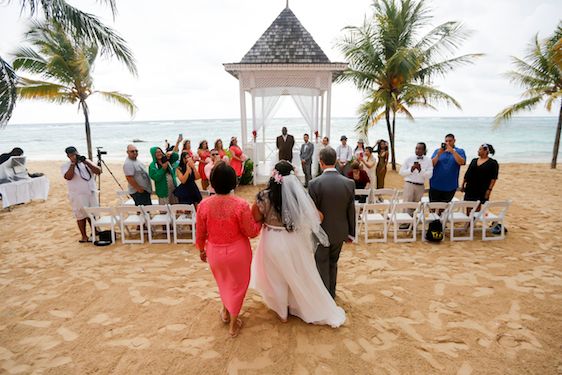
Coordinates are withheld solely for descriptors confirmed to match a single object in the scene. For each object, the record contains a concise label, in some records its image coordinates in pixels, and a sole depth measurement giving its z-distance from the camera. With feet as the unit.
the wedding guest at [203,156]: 28.89
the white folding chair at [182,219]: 20.47
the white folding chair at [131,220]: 20.82
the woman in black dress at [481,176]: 21.01
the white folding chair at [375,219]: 20.91
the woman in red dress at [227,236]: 10.62
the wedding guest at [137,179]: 21.21
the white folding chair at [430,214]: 20.95
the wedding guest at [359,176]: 24.81
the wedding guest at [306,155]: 36.73
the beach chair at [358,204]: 21.39
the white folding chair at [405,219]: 20.66
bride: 10.85
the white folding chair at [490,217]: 20.54
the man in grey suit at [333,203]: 11.90
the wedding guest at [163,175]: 21.79
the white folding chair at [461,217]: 20.85
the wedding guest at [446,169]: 21.25
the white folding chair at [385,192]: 24.29
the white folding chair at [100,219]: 20.62
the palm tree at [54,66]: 38.17
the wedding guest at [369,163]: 27.45
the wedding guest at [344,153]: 32.99
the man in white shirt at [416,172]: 22.52
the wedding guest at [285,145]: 36.58
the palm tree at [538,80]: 45.62
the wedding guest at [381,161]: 29.55
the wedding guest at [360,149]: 29.27
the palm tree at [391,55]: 42.11
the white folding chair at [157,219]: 20.57
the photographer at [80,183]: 20.49
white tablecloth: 30.73
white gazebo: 35.47
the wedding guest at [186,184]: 21.63
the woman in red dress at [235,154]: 32.07
